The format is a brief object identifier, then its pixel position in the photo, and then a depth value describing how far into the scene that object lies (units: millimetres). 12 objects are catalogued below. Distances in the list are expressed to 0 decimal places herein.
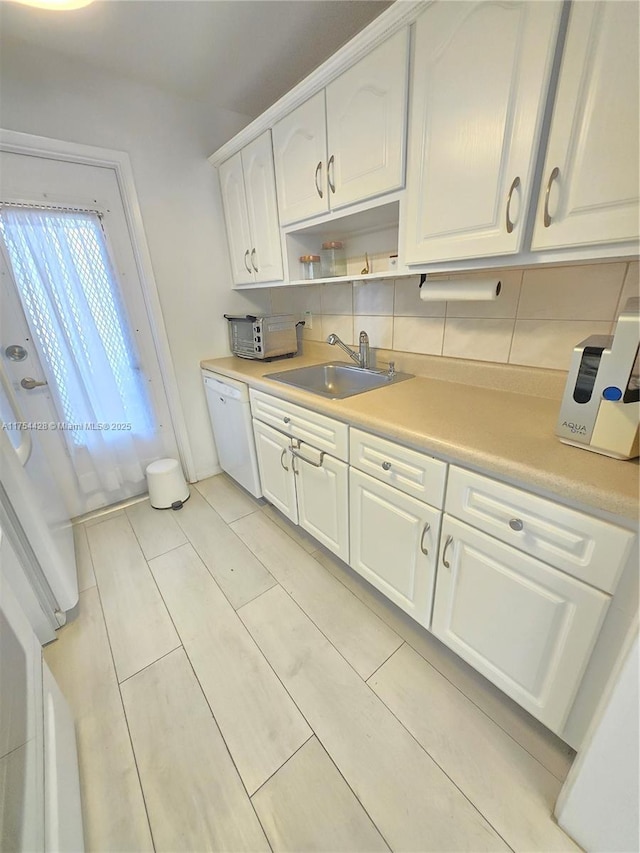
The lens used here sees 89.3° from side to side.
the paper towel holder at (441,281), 1205
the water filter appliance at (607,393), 718
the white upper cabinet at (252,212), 1656
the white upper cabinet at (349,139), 1070
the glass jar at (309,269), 1772
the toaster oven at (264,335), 1978
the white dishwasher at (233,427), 1902
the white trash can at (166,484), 2102
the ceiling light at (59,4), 908
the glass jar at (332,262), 1804
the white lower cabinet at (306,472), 1374
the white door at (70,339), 1601
